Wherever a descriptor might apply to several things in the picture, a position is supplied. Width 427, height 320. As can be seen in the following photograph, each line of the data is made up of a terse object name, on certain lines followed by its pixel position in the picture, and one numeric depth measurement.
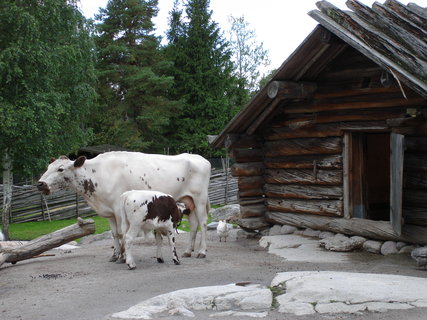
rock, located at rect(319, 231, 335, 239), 10.77
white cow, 9.75
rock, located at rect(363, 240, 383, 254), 9.63
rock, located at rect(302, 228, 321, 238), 11.09
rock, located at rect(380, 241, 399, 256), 9.42
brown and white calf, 8.85
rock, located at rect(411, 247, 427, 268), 8.12
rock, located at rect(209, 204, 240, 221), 19.00
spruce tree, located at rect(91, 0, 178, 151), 36.44
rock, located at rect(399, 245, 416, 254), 9.23
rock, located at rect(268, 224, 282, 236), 11.93
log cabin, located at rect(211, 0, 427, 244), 8.82
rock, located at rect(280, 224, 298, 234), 11.71
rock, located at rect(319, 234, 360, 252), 9.90
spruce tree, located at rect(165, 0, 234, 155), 37.81
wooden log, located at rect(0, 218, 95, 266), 10.11
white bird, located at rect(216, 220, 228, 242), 12.48
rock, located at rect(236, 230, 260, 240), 12.55
